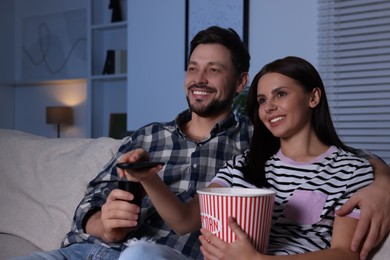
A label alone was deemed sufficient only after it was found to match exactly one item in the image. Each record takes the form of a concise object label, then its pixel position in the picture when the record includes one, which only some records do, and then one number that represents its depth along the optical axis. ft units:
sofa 6.33
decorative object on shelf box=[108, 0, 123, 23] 17.40
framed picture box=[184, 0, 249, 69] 12.83
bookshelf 17.61
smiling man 5.19
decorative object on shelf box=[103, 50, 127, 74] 17.13
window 11.74
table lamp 18.37
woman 4.27
